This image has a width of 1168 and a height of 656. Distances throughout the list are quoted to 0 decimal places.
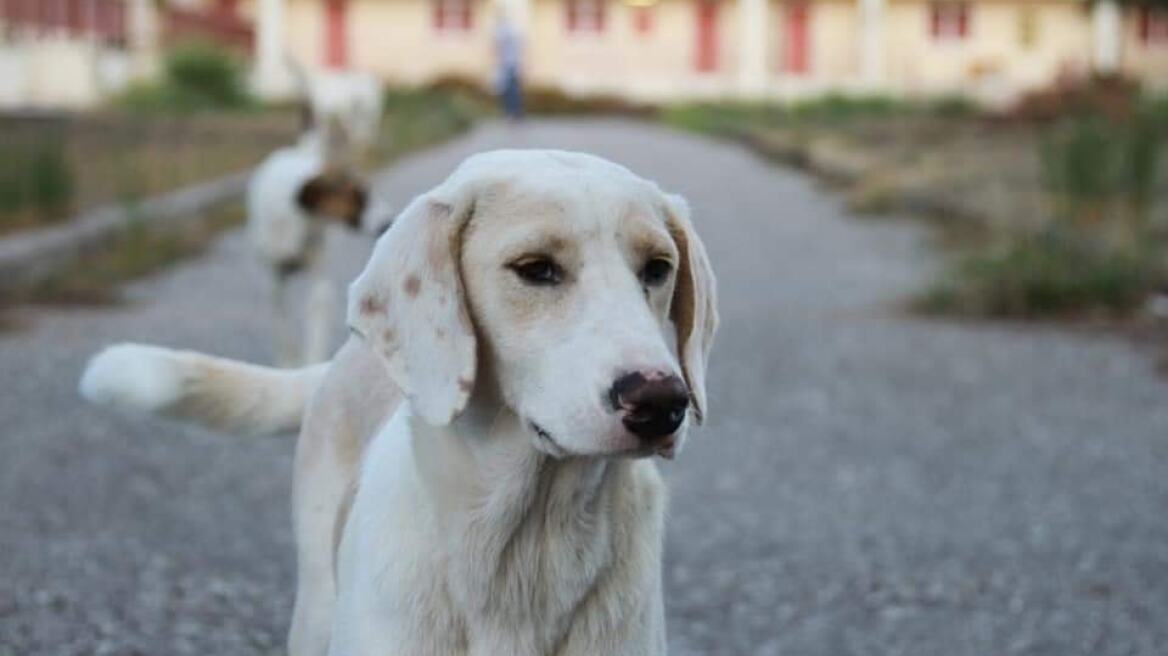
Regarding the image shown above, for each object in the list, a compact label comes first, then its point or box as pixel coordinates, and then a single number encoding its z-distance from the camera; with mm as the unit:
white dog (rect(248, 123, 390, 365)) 9633
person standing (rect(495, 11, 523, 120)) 41066
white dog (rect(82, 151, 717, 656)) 3043
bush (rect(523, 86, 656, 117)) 48094
